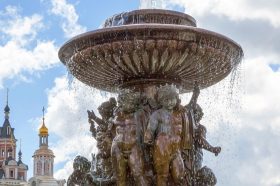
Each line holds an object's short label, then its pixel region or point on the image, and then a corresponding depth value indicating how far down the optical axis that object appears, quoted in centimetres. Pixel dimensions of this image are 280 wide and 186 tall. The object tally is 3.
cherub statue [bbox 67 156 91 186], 1347
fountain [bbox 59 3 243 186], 1189
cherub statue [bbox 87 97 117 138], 1317
